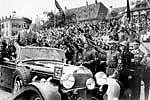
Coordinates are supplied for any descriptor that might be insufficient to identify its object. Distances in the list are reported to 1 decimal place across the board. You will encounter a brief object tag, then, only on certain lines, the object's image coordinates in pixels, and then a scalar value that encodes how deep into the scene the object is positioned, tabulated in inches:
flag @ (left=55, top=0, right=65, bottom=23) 346.3
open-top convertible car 179.8
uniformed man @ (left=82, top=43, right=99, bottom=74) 278.1
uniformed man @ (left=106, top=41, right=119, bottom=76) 255.4
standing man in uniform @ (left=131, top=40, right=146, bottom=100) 227.0
